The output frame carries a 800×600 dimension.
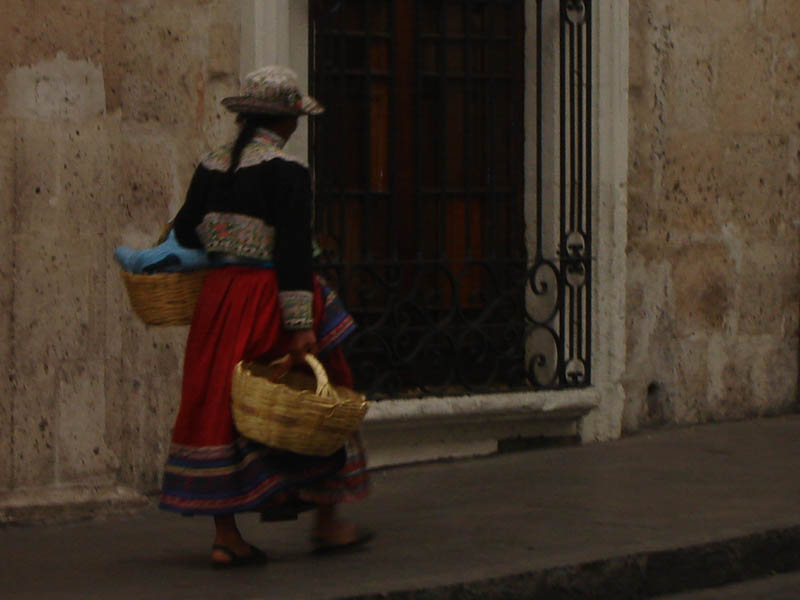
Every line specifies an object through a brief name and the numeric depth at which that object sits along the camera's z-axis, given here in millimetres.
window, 15406
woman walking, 10531
